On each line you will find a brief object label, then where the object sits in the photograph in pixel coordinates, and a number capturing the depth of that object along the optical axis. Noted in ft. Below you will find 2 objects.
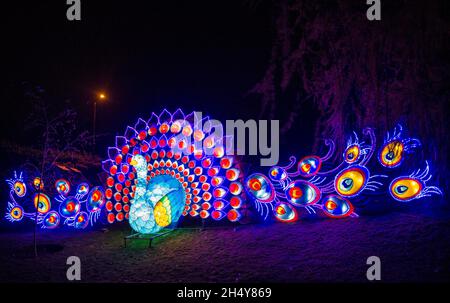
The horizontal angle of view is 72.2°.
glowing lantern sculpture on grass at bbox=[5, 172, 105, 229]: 32.11
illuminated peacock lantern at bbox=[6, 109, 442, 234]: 23.97
